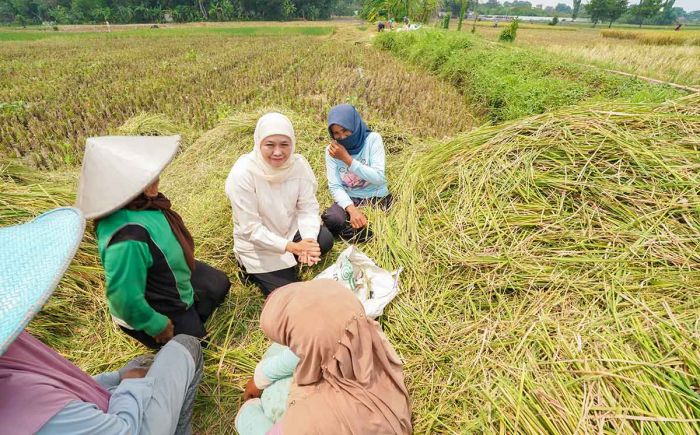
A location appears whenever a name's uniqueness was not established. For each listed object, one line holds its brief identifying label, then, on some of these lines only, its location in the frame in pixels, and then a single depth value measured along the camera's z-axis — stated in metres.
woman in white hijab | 2.11
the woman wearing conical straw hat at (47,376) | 0.81
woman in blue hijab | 2.67
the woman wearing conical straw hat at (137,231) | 1.44
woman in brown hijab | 1.16
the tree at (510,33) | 14.15
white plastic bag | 2.14
